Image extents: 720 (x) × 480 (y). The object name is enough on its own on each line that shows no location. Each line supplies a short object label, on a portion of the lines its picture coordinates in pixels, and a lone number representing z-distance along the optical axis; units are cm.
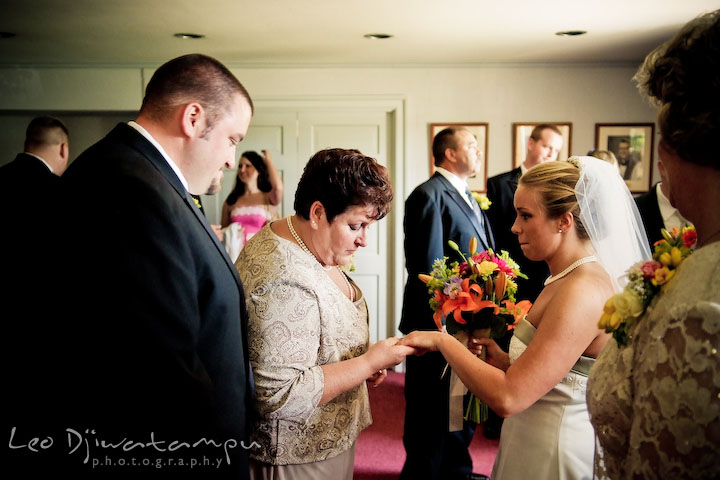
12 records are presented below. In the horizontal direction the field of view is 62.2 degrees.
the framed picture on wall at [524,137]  641
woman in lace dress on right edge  96
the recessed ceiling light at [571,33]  513
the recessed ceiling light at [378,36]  520
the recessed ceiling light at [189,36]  525
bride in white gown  172
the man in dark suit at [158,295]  118
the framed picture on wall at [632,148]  644
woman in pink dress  629
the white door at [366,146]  664
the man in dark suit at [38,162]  367
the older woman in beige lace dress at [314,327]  162
